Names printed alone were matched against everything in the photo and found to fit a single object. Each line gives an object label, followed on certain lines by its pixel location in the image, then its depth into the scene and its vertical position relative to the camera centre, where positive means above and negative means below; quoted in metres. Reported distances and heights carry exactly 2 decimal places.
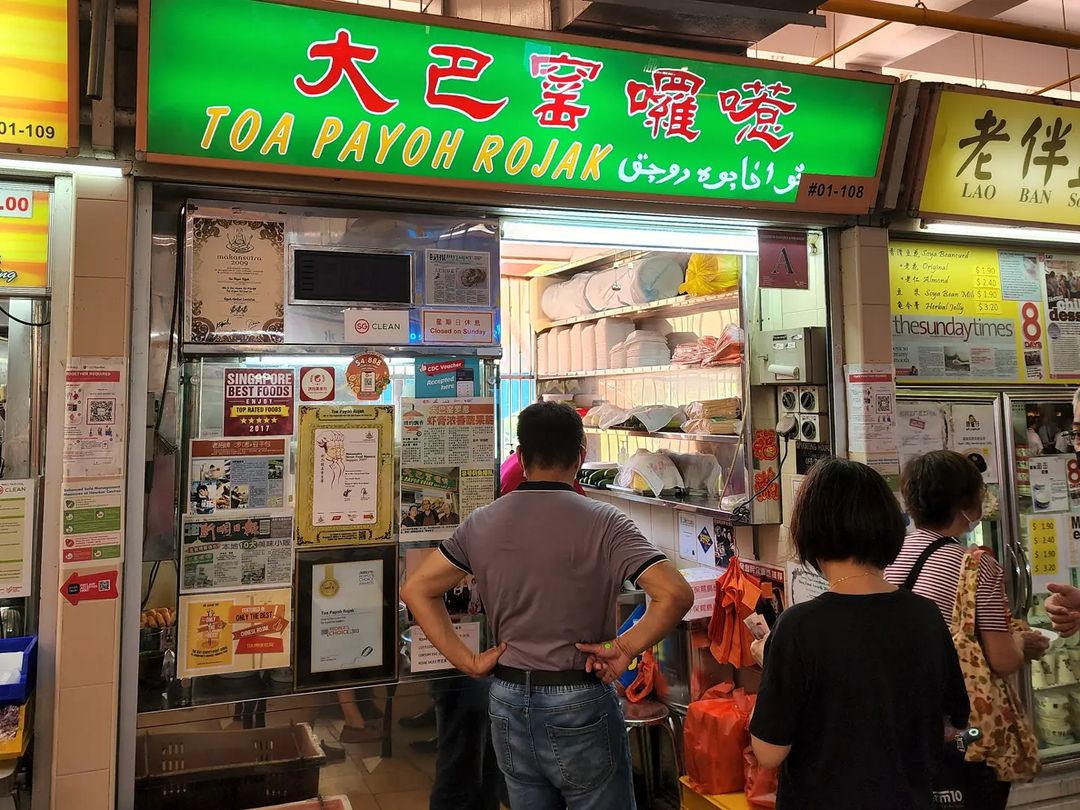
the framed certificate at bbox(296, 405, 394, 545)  2.81 -0.08
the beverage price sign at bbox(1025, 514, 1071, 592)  3.93 -0.52
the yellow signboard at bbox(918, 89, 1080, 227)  3.30 +1.22
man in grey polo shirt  2.19 -0.51
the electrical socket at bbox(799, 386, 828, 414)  3.52 +0.21
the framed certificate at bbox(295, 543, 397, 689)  2.80 -0.58
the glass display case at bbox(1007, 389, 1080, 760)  3.91 -0.39
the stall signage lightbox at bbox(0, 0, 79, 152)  2.24 +1.09
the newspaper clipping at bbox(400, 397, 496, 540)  2.94 -0.04
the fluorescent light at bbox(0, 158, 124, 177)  2.41 +0.89
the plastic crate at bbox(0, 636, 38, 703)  2.26 -0.63
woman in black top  1.66 -0.49
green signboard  2.40 +1.16
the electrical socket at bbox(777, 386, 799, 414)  3.67 +0.22
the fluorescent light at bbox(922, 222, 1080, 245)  3.56 +0.99
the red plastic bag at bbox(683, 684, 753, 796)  3.36 -1.27
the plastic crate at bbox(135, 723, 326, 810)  2.57 -1.04
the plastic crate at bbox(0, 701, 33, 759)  2.24 -0.80
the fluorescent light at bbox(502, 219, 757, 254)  3.20 +0.88
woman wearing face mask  2.17 -0.30
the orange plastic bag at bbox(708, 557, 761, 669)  3.58 -0.75
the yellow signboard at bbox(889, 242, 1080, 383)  3.77 +0.64
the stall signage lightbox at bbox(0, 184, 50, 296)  2.49 +0.69
